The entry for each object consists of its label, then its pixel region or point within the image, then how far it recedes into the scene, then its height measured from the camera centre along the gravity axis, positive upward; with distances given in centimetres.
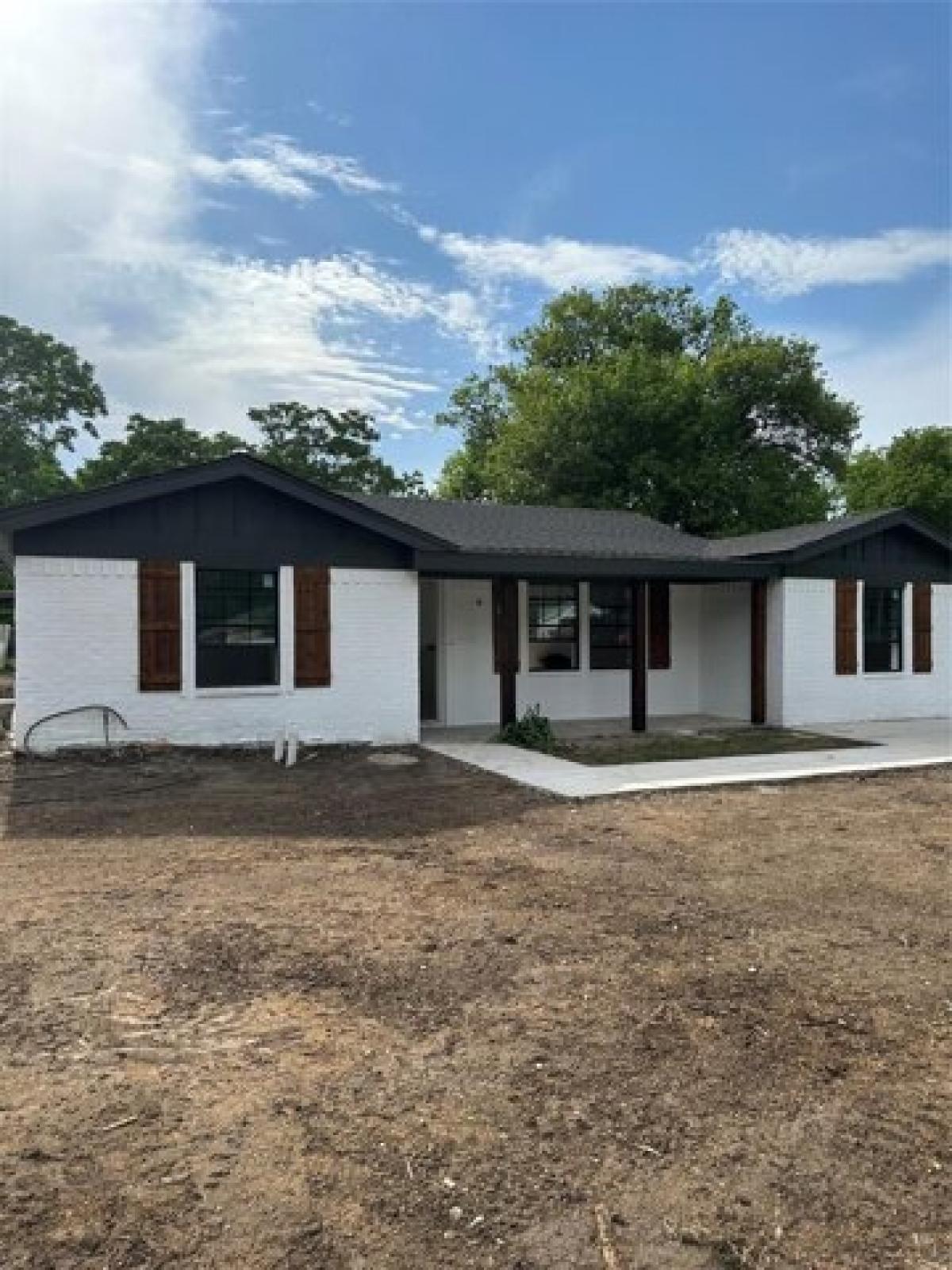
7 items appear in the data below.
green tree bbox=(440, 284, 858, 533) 2636 +633
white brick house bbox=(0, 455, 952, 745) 1008 +41
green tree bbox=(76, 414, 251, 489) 3366 +731
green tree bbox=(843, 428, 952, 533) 3316 +633
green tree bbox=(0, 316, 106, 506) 3319 +956
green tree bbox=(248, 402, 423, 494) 3684 +838
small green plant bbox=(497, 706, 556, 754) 1145 -116
